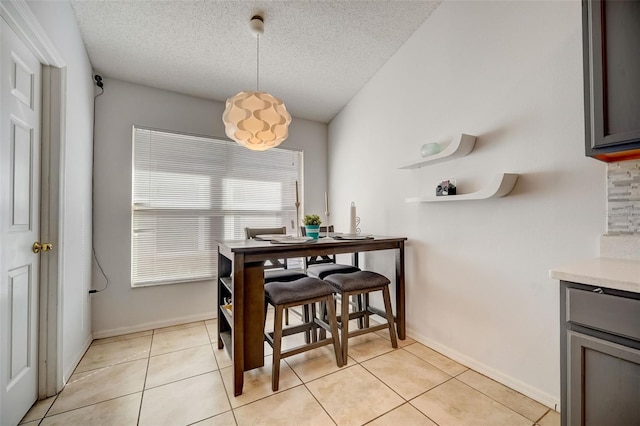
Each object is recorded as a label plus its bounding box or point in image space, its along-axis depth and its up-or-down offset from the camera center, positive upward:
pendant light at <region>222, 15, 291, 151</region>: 1.96 +0.74
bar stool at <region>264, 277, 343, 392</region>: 1.77 -0.61
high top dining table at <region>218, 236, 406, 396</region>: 1.70 -0.51
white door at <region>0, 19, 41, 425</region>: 1.31 -0.04
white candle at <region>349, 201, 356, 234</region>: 2.48 -0.06
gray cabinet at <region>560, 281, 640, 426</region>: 0.90 -0.51
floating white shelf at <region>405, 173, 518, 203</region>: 1.66 +0.17
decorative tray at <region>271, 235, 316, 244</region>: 1.96 -0.19
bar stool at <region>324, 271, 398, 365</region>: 2.05 -0.59
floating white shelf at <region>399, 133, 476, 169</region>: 1.89 +0.48
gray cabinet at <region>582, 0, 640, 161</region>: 1.06 +0.58
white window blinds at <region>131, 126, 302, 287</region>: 2.74 +0.18
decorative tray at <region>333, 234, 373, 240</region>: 2.29 -0.19
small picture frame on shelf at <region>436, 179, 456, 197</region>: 2.04 +0.21
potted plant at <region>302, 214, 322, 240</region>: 2.19 -0.09
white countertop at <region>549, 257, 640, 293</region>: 0.90 -0.22
